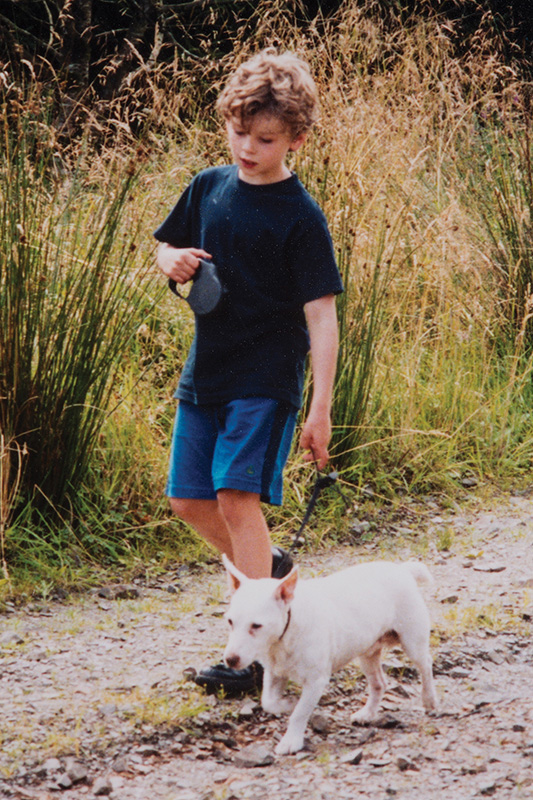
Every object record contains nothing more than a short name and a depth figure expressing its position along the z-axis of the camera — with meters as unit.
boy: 5.36
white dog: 4.68
